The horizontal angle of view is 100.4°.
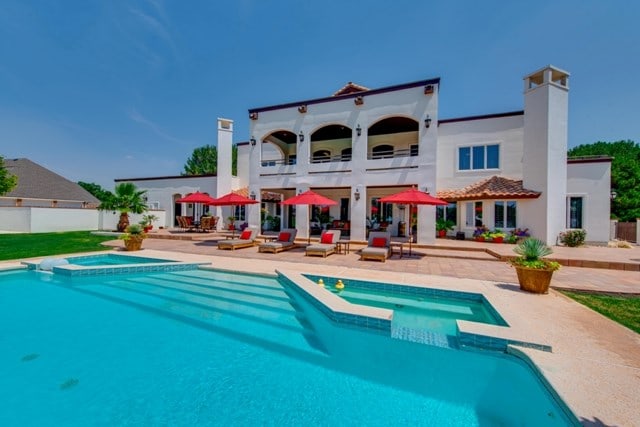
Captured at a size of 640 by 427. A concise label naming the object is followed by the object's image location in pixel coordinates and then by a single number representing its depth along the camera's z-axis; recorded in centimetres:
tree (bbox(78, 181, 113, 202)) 6456
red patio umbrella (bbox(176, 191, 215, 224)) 1917
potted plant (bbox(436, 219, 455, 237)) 1858
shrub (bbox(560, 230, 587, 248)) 1491
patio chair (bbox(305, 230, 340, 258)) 1210
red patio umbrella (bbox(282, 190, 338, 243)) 1320
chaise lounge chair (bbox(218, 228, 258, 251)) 1405
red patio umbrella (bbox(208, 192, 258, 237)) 1542
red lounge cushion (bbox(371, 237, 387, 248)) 1230
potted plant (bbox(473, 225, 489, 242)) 1692
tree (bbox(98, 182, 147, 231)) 2076
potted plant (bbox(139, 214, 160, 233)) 2066
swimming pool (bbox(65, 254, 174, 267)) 1114
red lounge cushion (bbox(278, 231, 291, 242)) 1460
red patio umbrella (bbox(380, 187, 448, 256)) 1140
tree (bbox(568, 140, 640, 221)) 2611
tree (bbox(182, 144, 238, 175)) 5741
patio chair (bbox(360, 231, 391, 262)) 1120
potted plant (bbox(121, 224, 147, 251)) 1321
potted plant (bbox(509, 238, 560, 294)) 672
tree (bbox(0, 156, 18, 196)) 2348
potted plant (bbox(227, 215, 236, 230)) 2306
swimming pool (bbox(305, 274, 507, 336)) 568
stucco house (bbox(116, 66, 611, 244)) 1526
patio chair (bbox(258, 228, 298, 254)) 1303
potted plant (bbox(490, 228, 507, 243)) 1628
